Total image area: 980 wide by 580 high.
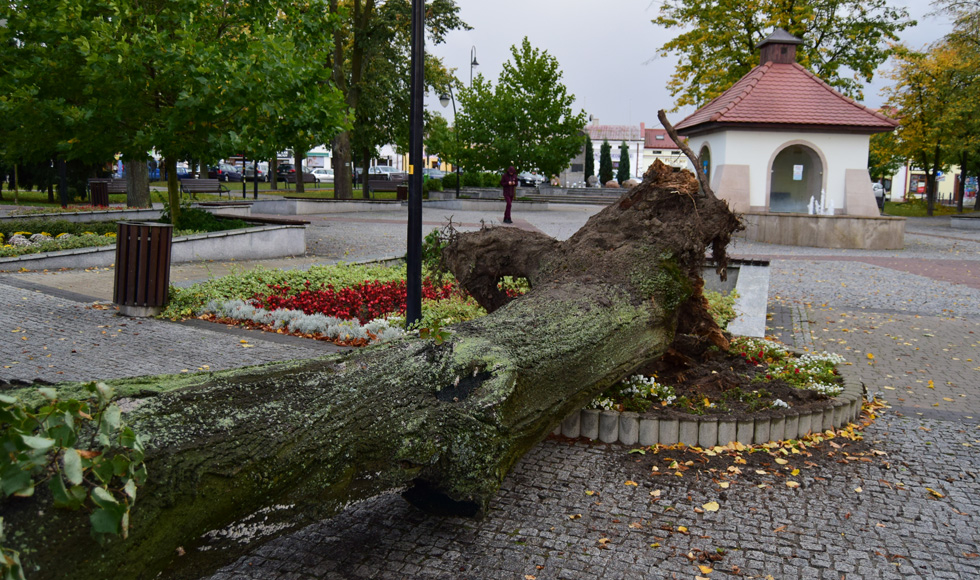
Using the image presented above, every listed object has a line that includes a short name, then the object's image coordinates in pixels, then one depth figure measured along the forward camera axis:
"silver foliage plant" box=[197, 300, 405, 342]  6.98
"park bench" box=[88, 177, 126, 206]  20.98
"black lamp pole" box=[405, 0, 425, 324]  6.18
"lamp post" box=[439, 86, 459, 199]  33.38
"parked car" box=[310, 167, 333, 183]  61.53
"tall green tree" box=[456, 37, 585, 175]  36.00
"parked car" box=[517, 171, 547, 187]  53.75
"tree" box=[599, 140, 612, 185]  66.94
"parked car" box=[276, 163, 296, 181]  49.19
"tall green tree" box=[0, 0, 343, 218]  11.30
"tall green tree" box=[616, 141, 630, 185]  66.94
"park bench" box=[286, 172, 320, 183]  51.50
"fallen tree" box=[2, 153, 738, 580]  2.38
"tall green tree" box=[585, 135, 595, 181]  74.12
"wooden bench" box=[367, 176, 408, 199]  39.94
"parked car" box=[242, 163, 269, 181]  51.74
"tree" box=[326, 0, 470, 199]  27.16
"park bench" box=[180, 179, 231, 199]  29.81
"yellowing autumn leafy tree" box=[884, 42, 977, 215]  31.30
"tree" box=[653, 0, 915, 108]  29.38
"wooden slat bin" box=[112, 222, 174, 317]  7.74
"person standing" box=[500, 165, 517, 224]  23.01
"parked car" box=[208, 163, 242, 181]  48.53
